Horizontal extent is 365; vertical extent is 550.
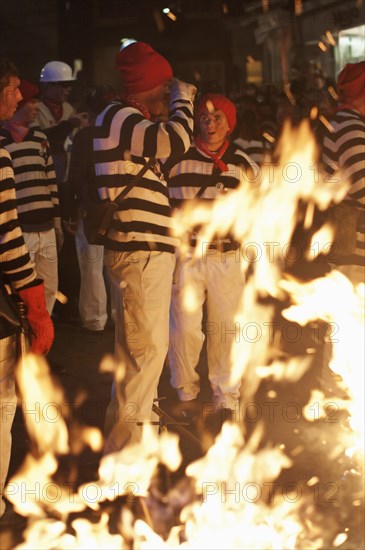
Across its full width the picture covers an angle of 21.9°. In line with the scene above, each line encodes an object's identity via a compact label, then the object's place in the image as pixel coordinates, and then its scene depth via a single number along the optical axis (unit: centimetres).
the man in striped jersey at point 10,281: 451
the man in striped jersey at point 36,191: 741
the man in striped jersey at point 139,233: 531
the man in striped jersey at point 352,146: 648
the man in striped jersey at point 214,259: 663
